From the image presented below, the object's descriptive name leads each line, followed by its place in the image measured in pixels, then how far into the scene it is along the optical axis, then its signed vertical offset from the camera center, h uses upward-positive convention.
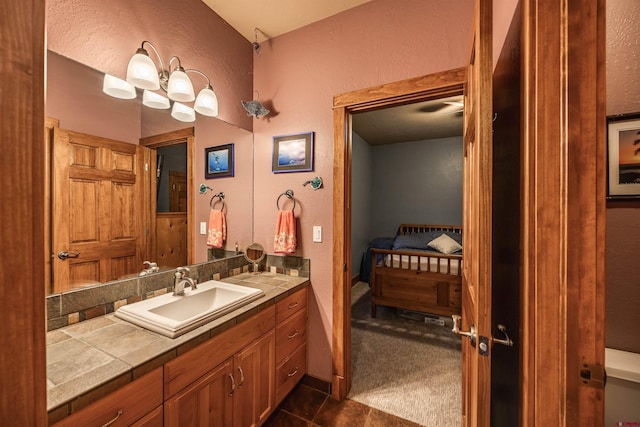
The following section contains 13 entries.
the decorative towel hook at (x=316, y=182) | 1.87 +0.23
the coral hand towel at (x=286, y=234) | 1.93 -0.16
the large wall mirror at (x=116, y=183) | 1.14 +0.17
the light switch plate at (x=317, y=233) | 1.90 -0.15
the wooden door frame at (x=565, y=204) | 0.53 +0.02
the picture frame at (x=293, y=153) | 1.91 +0.48
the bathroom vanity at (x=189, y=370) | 0.79 -0.63
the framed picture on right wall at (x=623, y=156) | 0.94 +0.22
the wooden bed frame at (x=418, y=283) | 2.71 -0.79
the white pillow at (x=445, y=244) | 3.46 -0.44
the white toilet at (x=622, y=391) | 0.87 -0.63
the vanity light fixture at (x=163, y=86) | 1.30 +0.72
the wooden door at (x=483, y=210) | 0.75 +0.01
